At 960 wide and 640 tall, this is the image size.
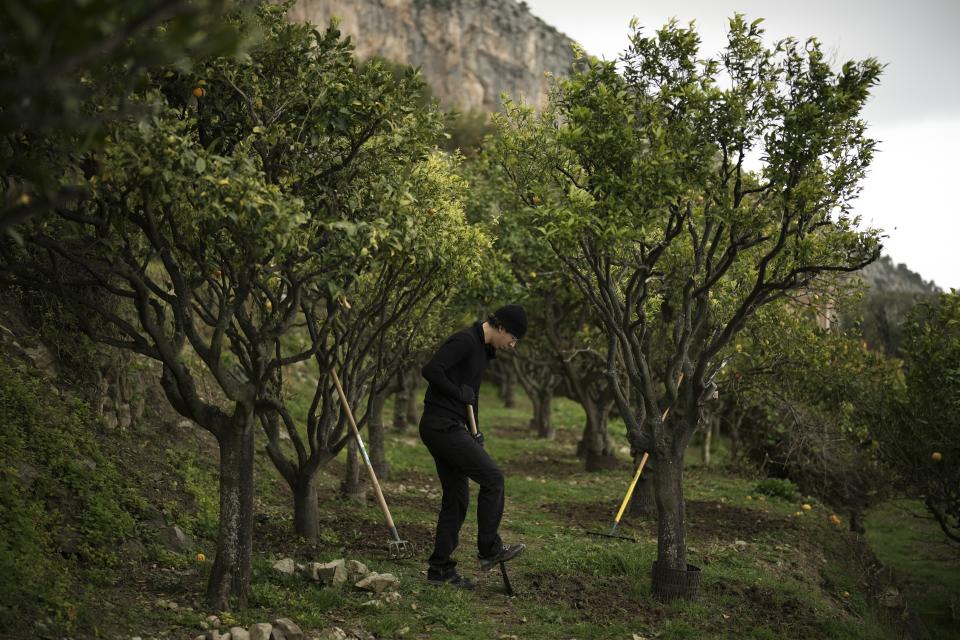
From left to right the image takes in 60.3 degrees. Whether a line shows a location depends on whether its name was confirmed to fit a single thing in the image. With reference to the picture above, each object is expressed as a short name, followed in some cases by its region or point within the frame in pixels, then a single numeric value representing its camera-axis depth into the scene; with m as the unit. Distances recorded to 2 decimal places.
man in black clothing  8.39
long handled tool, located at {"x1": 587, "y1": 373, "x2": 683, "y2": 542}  12.17
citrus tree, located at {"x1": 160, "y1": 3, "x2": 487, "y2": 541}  7.52
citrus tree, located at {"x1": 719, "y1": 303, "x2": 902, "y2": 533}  13.95
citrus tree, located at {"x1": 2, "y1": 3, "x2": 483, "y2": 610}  6.58
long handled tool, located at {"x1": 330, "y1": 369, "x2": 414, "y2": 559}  9.65
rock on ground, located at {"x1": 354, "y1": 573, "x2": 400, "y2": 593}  8.10
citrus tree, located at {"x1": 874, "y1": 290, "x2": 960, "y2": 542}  12.14
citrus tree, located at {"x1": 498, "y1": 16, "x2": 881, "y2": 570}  8.38
